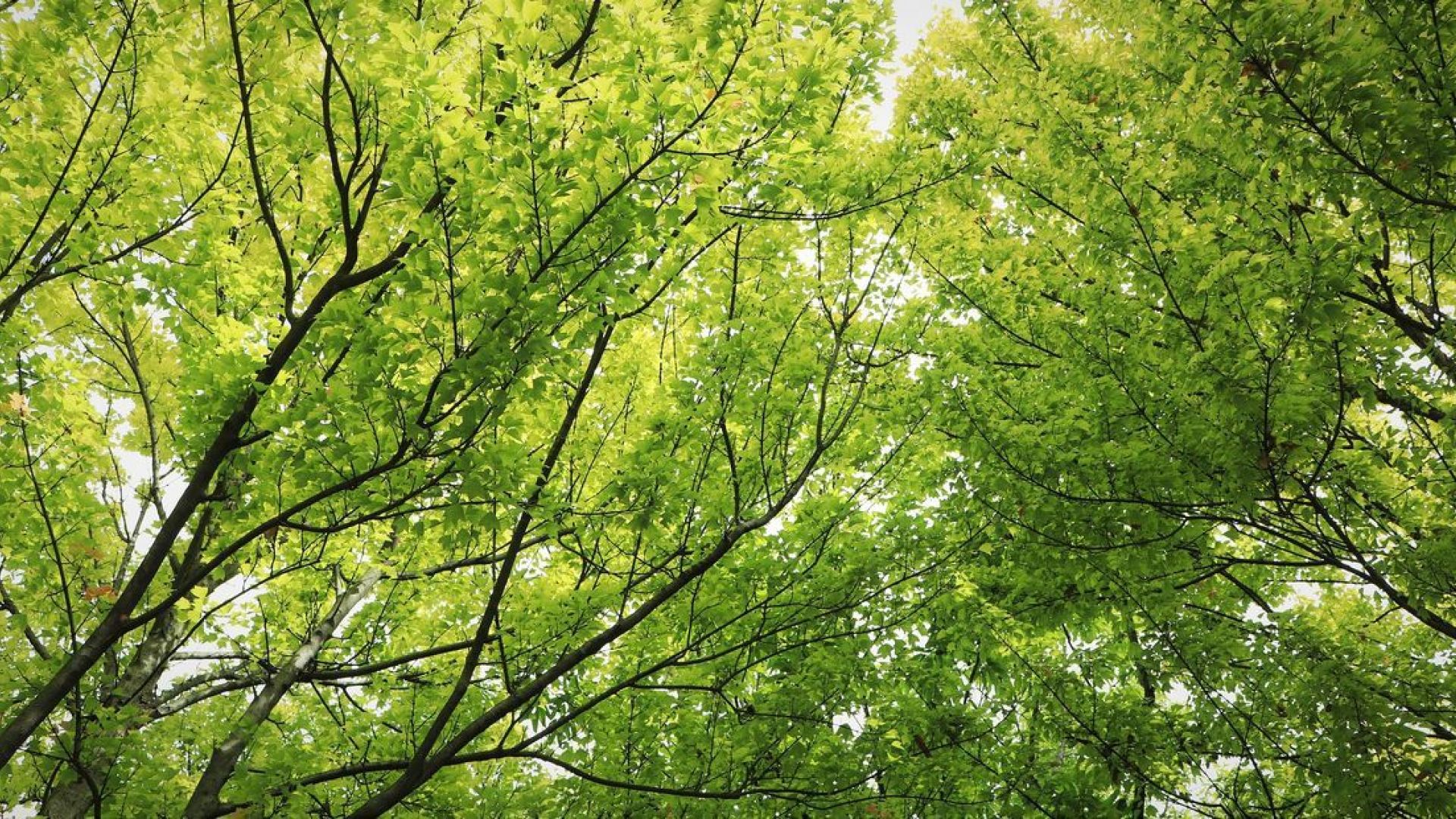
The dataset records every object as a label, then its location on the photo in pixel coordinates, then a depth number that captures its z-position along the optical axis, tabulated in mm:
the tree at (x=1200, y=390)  3496
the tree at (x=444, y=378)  2963
